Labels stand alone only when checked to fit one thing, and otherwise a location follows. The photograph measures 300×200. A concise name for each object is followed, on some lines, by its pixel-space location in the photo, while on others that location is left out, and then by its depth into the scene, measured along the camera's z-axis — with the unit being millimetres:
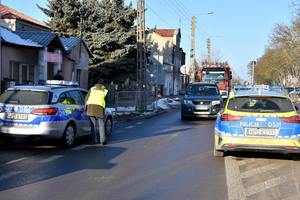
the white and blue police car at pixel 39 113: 11094
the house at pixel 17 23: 35969
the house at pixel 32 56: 21188
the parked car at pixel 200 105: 21594
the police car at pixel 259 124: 9789
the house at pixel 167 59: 64312
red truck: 36344
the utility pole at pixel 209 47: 78750
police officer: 12312
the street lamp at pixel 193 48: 45094
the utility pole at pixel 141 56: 25358
